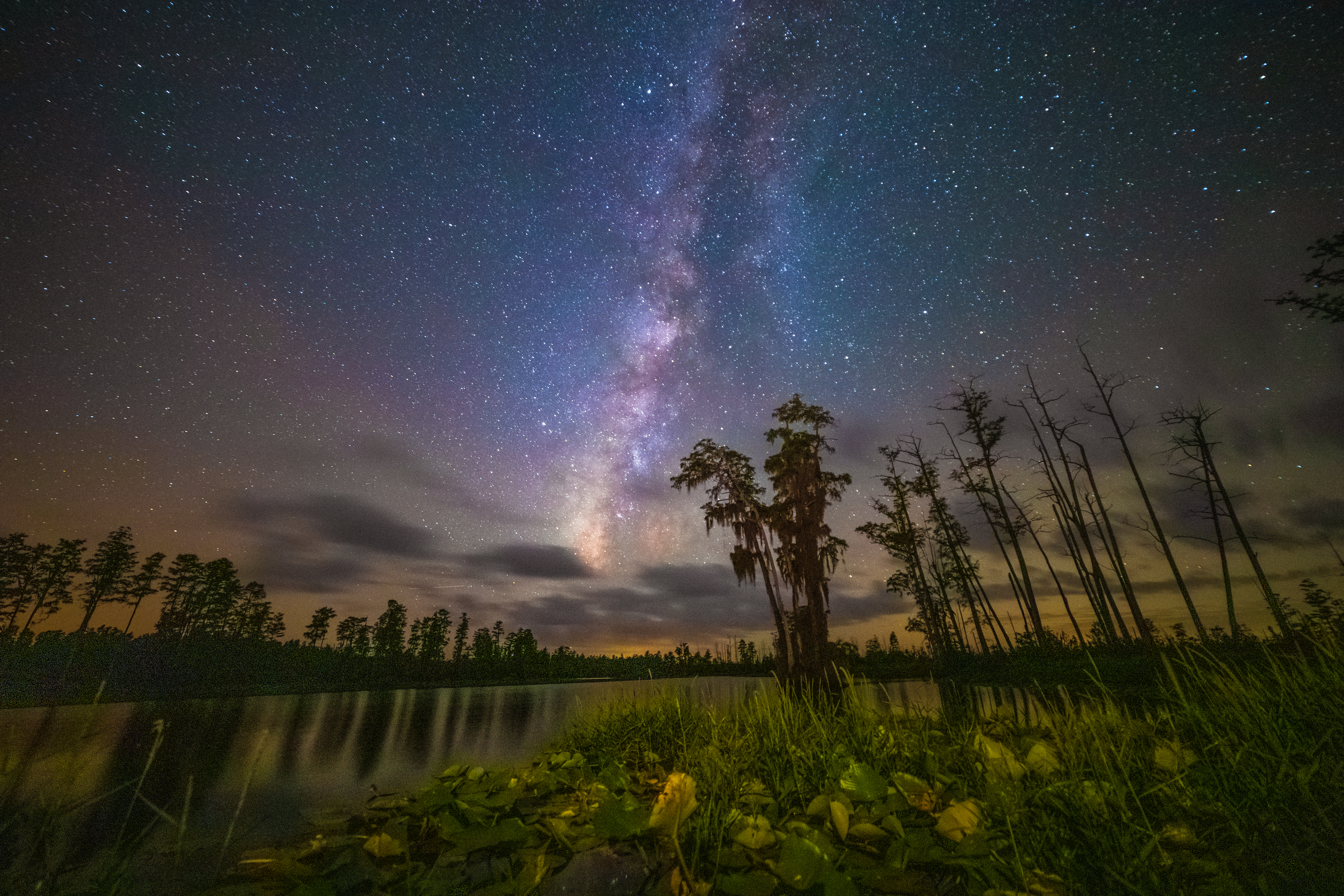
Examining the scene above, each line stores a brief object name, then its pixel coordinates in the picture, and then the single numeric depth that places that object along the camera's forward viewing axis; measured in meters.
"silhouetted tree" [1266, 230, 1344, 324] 12.19
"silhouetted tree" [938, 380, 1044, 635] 25.14
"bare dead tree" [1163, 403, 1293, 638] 19.09
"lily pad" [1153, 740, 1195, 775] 2.85
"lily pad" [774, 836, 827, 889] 2.14
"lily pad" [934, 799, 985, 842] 2.61
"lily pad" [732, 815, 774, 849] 2.62
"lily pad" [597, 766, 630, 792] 3.70
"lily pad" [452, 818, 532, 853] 3.04
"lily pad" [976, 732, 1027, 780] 3.04
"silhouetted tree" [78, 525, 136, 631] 52.28
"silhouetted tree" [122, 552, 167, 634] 54.88
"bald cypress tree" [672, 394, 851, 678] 13.77
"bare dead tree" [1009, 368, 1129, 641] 23.17
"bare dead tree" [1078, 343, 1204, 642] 20.28
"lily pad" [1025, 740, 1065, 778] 2.96
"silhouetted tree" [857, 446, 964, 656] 30.25
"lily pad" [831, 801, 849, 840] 2.69
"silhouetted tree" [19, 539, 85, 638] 50.91
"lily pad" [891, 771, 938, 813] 3.16
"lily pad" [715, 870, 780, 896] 2.21
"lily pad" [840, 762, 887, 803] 3.05
